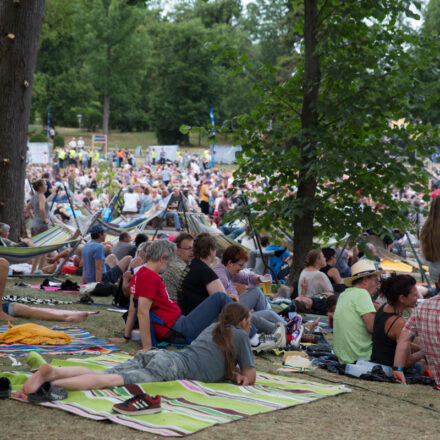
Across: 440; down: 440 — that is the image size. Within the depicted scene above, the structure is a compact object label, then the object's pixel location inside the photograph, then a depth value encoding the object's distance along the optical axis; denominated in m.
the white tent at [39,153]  38.88
